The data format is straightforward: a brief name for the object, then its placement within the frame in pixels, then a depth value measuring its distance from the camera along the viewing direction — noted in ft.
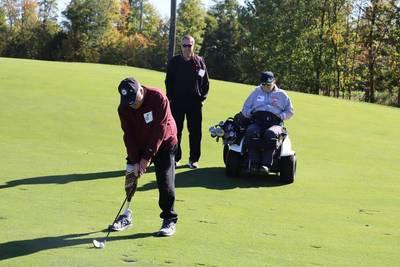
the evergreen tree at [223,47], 195.00
